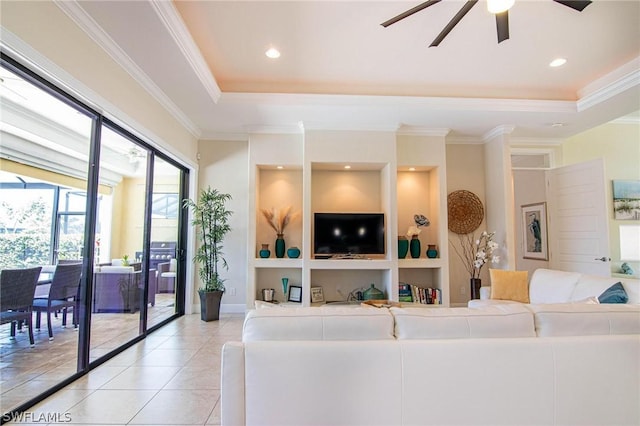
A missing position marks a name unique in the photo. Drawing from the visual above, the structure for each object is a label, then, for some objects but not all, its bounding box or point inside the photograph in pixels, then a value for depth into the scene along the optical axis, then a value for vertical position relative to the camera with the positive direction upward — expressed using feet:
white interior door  15.46 +0.90
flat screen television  16.78 +0.21
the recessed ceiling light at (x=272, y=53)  11.37 +6.51
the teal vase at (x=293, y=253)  16.76 -0.81
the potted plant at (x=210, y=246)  15.69 -0.43
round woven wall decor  18.16 +1.39
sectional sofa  5.04 -2.12
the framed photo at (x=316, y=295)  16.81 -2.96
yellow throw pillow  12.73 -1.93
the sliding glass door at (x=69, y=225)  7.59 +0.37
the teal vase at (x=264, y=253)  16.63 -0.80
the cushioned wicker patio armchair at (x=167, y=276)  15.13 -1.86
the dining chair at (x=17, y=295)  7.34 -1.35
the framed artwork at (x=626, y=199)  17.90 +2.08
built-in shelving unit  16.24 +2.20
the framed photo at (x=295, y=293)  17.10 -2.96
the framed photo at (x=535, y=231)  18.01 +0.32
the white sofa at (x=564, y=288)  9.17 -1.66
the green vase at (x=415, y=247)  17.08 -0.52
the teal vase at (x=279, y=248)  16.97 -0.56
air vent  19.13 +4.46
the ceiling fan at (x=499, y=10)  7.32 +5.25
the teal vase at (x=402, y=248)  16.94 -0.56
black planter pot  15.56 -3.24
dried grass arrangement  17.42 +1.03
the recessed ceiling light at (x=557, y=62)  12.14 +6.56
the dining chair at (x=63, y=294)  9.04 -1.60
